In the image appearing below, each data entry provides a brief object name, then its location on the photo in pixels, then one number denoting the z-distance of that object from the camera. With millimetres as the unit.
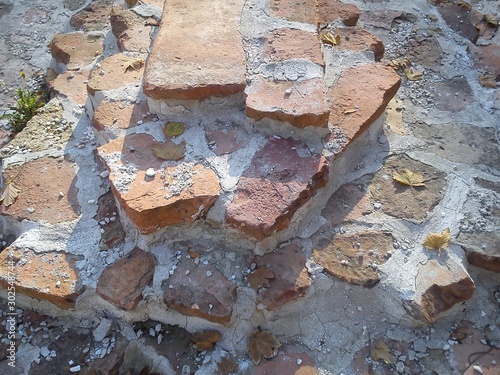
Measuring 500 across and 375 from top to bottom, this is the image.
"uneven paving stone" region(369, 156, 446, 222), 1729
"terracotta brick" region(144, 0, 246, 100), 1715
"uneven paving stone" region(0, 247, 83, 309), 1576
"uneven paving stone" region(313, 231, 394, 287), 1591
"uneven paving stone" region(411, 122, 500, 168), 1892
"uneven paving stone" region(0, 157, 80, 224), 1743
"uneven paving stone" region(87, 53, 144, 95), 1924
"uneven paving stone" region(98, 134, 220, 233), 1534
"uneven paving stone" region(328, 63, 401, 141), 1784
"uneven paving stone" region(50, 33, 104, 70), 2303
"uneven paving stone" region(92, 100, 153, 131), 1801
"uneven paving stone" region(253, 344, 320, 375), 1527
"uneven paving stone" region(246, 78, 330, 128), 1650
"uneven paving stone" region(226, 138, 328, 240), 1542
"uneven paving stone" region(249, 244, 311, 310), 1545
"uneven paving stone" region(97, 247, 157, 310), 1543
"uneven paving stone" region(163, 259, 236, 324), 1531
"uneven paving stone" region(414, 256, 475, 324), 1544
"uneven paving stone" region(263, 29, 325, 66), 1823
